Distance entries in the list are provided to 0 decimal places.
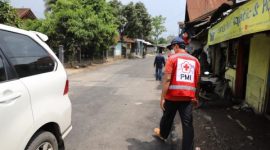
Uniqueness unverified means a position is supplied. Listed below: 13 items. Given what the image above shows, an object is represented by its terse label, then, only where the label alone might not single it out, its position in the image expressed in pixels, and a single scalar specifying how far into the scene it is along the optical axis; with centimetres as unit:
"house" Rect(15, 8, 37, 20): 1946
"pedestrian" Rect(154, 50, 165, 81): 989
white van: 188
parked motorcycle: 624
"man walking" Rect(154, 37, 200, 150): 298
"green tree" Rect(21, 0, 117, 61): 1517
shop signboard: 236
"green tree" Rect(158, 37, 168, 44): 6252
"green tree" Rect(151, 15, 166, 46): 5192
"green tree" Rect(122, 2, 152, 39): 3037
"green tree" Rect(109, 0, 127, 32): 3029
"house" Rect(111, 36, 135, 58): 2813
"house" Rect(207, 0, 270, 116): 266
